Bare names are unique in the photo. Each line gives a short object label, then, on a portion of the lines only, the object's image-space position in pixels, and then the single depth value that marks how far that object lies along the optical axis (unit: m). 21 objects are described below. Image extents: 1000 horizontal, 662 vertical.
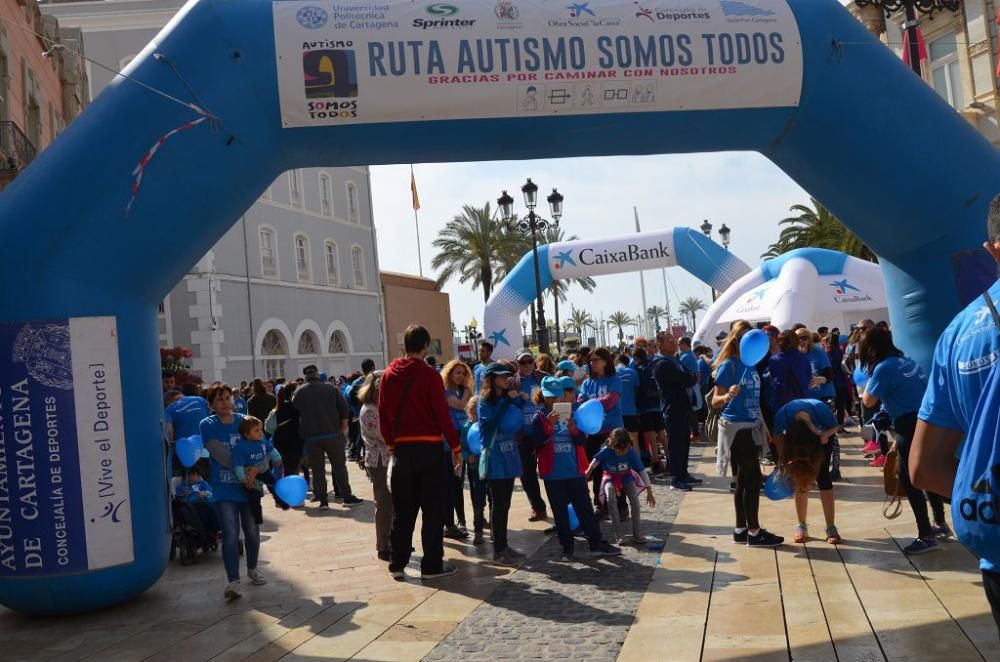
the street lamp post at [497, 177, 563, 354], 21.36
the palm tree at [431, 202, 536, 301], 42.31
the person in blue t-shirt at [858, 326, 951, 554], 6.92
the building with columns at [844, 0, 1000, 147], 28.09
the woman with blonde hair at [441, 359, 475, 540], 9.38
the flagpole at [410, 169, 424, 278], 38.09
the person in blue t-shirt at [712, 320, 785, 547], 7.65
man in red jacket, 7.44
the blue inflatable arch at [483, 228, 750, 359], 23.75
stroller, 8.98
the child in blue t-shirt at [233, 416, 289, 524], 7.29
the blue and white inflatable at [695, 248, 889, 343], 19.44
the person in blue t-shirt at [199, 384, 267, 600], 7.20
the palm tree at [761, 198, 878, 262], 34.06
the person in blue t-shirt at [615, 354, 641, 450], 11.49
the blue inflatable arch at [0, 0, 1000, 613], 6.60
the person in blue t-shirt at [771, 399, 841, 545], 7.27
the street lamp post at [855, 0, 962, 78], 13.06
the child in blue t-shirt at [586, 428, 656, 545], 8.06
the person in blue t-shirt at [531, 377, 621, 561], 7.80
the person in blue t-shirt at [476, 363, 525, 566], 8.02
